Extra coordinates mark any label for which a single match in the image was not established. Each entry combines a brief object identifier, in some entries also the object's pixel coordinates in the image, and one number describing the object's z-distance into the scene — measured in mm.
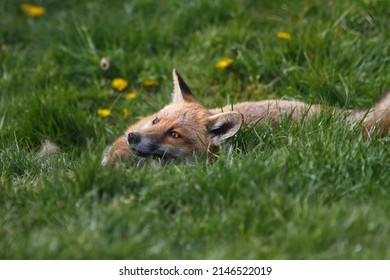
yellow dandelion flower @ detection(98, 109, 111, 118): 17016
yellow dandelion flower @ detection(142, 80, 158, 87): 18047
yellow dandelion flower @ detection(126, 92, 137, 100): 17641
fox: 13656
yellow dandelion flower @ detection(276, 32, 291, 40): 17842
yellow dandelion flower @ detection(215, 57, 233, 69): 17703
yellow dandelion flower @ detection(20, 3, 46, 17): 21391
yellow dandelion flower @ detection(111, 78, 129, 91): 18016
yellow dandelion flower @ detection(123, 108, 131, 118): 17187
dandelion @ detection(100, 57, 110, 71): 18297
